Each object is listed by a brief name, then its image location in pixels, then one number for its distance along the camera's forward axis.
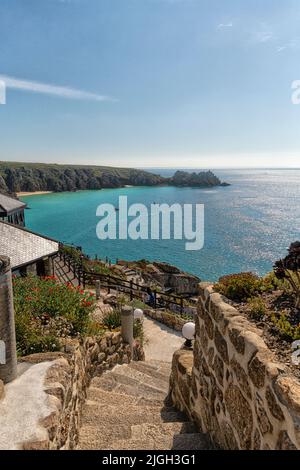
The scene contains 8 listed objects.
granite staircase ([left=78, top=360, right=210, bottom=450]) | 4.04
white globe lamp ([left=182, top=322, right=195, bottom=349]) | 6.47
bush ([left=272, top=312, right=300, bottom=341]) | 3.28
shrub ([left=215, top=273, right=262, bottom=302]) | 4.50
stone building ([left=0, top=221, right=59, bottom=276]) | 14.23
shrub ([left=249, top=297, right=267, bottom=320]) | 3.84
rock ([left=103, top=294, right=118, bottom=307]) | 13.69
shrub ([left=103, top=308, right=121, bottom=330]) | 9.29
